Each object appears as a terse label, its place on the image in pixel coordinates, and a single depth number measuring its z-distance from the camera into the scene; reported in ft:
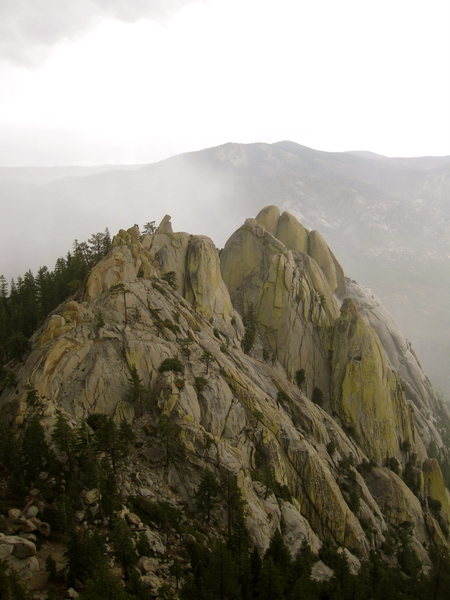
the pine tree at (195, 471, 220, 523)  142.31
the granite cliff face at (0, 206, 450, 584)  163.43
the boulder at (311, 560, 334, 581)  145.28
